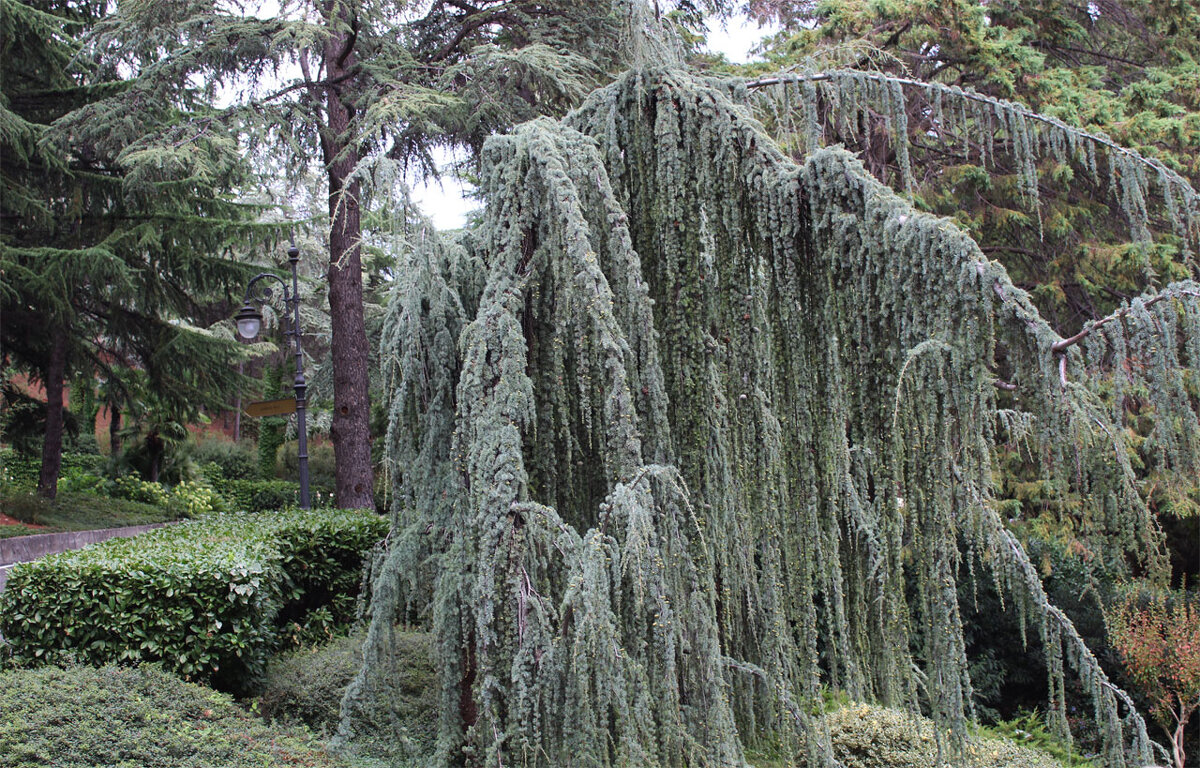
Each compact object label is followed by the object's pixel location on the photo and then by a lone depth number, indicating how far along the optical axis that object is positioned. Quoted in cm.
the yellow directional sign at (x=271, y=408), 948
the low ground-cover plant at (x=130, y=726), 444
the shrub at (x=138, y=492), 1770
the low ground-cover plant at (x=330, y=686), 538
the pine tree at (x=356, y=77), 967
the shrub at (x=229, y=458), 2389
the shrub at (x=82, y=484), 1783
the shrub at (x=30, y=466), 1817
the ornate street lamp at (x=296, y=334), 1045
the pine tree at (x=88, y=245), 1272
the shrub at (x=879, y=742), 564
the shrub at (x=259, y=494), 2106
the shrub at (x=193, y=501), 1698
